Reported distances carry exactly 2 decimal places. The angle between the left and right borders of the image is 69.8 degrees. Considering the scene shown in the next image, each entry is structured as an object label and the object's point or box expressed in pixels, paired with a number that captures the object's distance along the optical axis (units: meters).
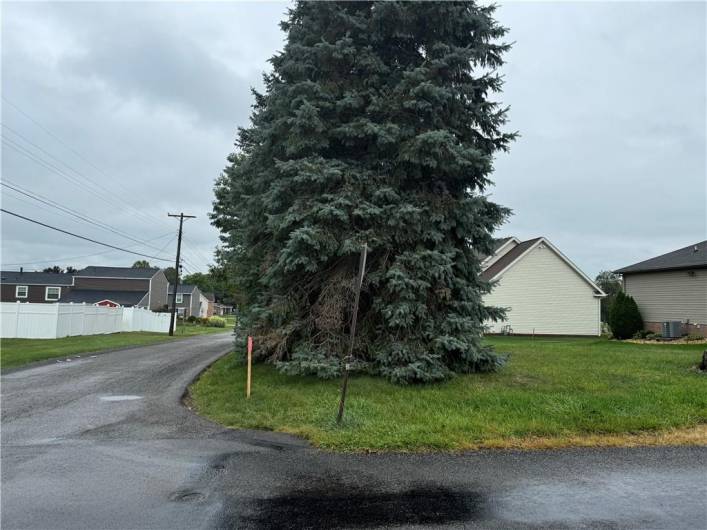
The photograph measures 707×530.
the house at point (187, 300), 68.25
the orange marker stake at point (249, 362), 8.83
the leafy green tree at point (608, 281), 77.12
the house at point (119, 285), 52.66
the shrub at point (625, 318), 23.42
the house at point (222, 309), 107.08
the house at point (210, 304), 84.19
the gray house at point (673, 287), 21.75
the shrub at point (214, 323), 57.17
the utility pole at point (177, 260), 33.92
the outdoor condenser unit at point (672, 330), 21.20
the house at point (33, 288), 52.84
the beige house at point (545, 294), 28.45
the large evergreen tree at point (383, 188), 9.28
